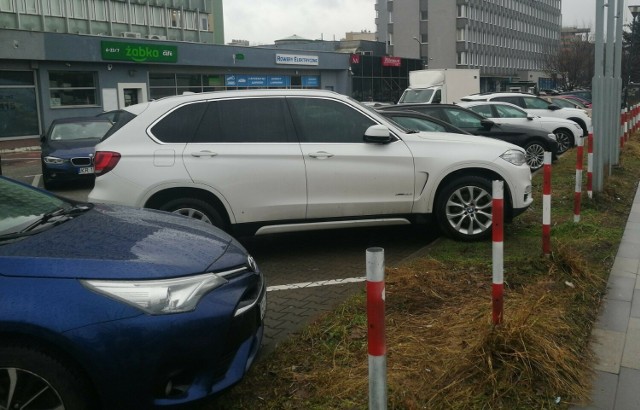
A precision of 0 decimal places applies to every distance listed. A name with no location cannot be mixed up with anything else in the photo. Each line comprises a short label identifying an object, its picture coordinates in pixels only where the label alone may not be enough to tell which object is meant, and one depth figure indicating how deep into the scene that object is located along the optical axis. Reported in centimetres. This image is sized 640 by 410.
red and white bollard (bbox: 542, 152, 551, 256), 575
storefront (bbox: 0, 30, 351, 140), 2759
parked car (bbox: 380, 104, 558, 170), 1289
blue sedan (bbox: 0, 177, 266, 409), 283
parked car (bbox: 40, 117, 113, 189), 1343
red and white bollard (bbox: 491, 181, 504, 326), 388
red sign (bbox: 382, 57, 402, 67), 5211
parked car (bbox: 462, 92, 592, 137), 1909
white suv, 635
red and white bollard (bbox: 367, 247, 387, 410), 253
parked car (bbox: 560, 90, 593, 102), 3913
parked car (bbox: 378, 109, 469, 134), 972
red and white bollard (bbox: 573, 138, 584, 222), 758
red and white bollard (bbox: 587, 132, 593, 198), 854
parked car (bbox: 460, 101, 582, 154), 1584
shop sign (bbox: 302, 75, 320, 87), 4383
